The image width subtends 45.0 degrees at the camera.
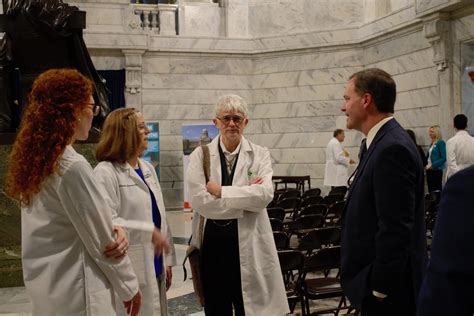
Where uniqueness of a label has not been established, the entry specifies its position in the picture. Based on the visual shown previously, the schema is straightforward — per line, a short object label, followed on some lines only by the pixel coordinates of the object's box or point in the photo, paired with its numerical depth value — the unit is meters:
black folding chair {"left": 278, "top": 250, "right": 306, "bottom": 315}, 4.37
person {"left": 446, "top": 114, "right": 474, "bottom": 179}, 7.93
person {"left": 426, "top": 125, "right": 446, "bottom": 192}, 10.49
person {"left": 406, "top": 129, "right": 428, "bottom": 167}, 11.06
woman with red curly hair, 2.24
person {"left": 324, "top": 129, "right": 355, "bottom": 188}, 12.23
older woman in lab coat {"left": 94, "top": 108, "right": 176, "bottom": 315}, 3.02
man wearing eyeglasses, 3.34
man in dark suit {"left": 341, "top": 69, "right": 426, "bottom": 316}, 2.38
